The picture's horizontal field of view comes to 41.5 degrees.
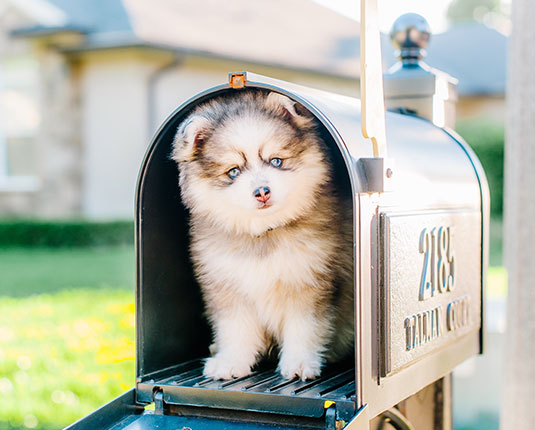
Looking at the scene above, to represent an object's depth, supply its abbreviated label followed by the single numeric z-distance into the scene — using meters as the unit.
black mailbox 1.77
